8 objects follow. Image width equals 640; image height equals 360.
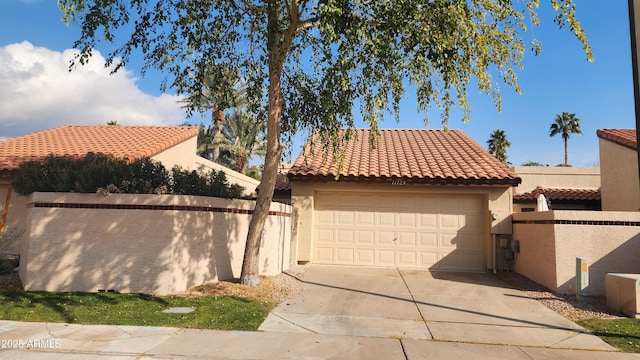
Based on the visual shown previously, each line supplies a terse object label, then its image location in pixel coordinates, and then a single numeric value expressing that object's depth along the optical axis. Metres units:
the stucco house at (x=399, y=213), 13.38
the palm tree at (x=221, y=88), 10.16
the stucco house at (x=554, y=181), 21.95
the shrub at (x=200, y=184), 10.05
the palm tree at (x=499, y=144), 42.32
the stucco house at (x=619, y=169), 16.16
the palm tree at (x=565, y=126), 46.38
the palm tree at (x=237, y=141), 31.31
